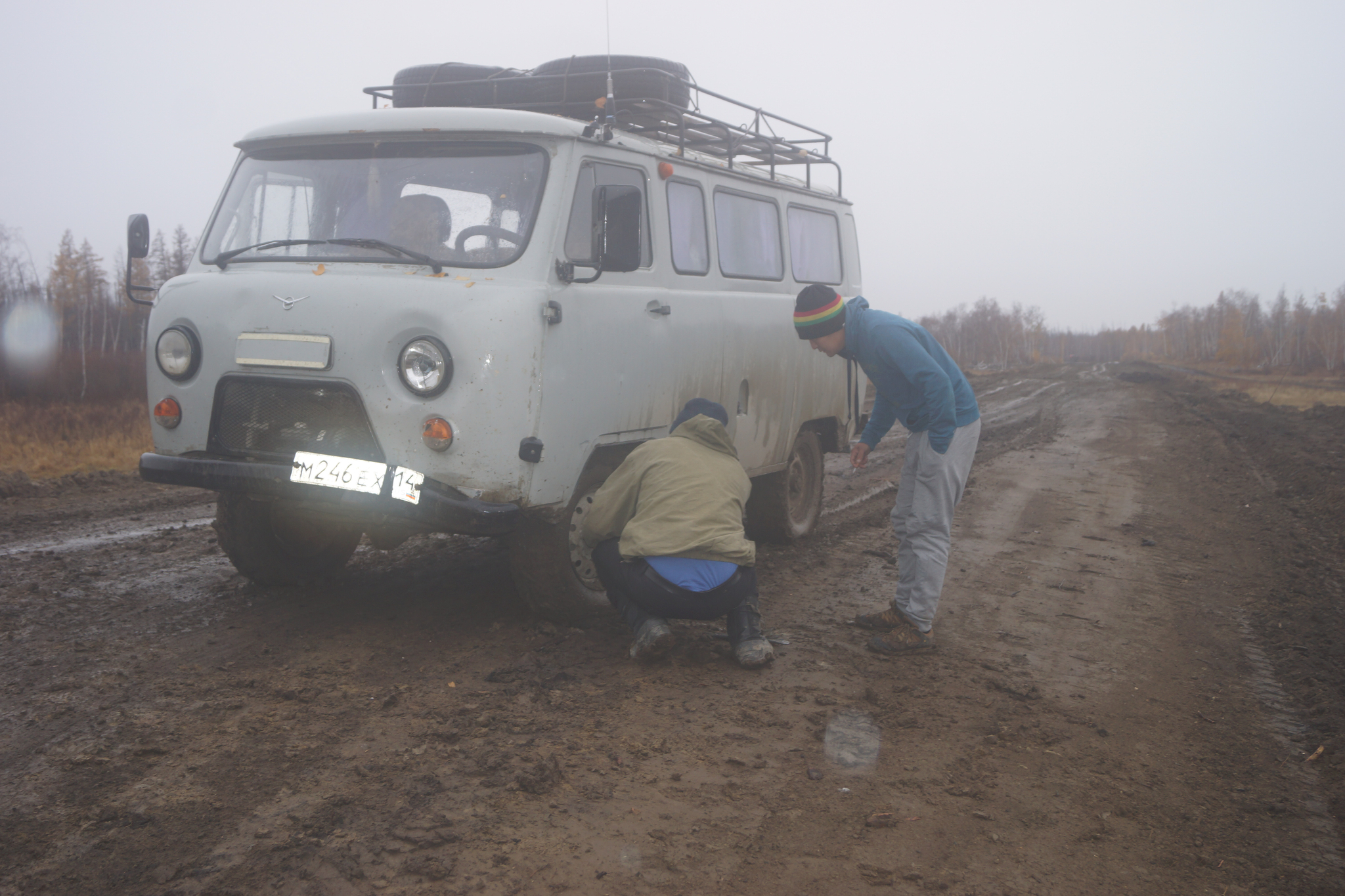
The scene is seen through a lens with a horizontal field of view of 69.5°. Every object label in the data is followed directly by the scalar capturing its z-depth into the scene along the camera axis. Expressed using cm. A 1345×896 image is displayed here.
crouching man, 423
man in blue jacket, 488
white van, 411
